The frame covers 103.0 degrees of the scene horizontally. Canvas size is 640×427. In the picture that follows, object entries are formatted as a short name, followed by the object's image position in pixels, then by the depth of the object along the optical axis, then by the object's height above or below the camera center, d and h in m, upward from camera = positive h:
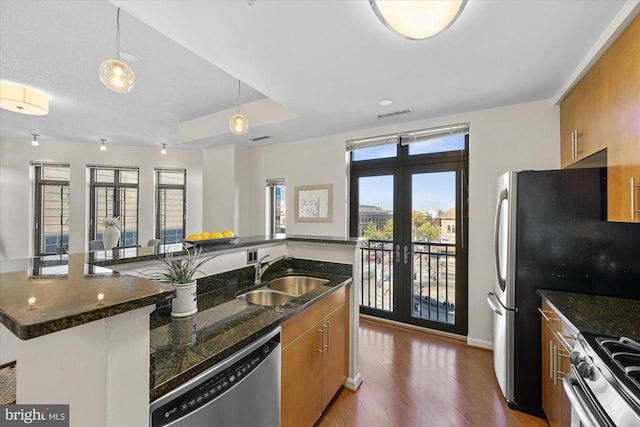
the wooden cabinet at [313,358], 1.39 -0.93
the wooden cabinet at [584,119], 1.77 +0.78
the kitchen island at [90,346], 0.55 -0.33
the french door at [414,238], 3.07 -0.29
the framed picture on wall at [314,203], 3.86 +0.18
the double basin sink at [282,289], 1.82 -0.60
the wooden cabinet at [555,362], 1.42 -0.91
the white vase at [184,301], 1.26 -0.44
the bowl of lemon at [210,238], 1.76 -0.18
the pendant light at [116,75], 1.63 +0.90
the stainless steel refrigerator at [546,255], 1.71 -0.27
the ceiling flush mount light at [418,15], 0.85 +0.70
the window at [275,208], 4.55 +0.11
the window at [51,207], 4.96 +0.11
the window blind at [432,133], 2.95 +1.00
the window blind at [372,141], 3.35 +1.01
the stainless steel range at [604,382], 0.89 -0.65
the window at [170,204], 5.59 +0.21
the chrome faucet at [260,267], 1.99 -0.43
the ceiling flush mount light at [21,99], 2.66 +1.22
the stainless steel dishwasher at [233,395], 0.79 -0.66
